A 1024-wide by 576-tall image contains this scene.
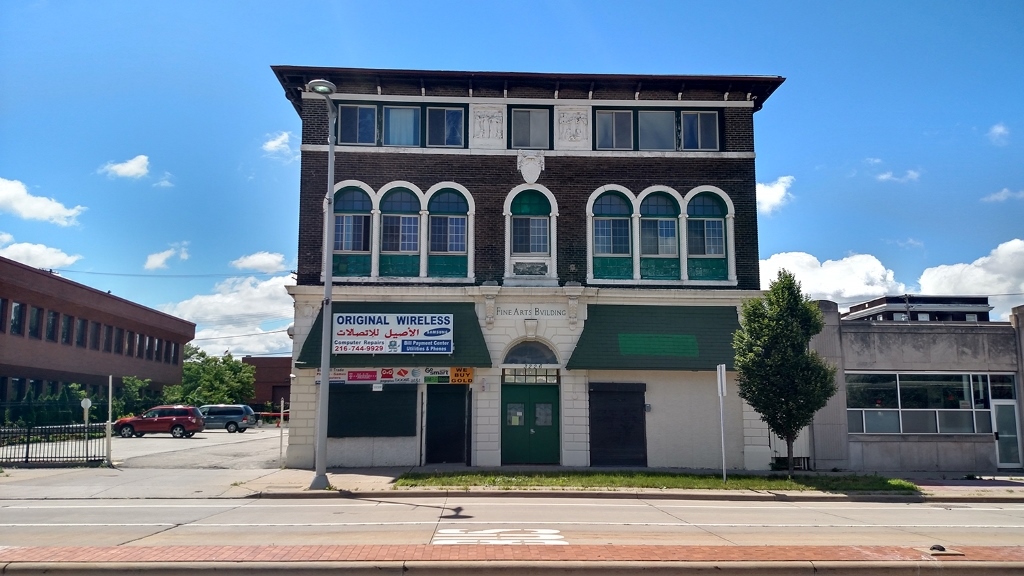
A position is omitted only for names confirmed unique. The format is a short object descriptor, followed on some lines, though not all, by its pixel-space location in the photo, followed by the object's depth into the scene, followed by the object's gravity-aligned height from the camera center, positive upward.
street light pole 17.91 +1.52
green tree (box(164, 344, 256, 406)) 58.91 +0.90
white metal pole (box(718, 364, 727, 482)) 19.48 +0.38
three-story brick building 22.77 +4.01
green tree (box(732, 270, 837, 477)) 20.31 +0.86
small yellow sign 22.84 +0.60
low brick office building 42.06 +3.84
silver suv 47.06 -1.17
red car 38.56 -1.30
